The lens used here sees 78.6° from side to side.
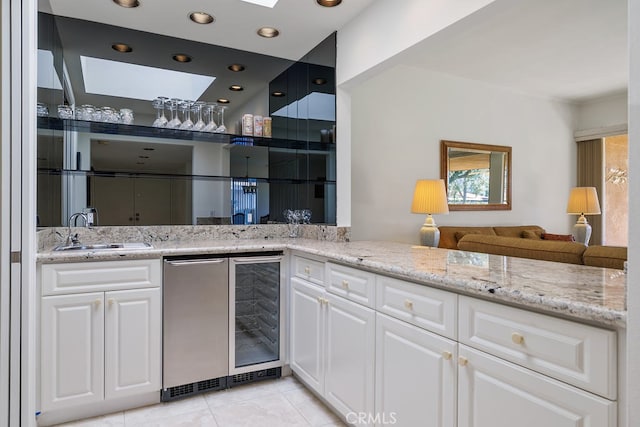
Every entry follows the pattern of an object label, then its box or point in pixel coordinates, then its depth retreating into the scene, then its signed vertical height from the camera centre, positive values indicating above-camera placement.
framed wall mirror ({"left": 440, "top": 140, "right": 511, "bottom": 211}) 4.54 +0.47
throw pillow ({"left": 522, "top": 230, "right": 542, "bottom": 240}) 4.63 -0.24
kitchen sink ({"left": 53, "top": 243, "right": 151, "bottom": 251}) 2.44 -0.23
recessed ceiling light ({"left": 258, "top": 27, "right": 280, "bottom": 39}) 2.86 +1.35
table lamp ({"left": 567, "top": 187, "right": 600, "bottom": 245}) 4.73 +0.09
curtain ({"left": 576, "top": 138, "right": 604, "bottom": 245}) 5.54 +0.62
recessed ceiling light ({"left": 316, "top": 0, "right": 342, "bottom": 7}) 2.46 +1.34
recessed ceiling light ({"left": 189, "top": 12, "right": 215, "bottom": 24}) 2.65 +1.35
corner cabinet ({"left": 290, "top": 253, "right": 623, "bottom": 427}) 1.01 -0.50
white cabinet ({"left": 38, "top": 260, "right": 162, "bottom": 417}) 2.07 -0.66
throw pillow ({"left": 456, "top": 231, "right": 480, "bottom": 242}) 4.18 -0.22
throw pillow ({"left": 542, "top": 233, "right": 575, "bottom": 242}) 4.64 -0.27
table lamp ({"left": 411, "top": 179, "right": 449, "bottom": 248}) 3.59 +0.09
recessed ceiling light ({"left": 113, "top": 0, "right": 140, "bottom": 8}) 2.49 +1.35
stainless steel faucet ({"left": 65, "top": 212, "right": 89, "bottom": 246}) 2.62 -0.09
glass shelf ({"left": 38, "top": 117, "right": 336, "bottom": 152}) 2.70 +0.60
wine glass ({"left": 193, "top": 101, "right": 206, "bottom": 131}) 3.07 +0.78
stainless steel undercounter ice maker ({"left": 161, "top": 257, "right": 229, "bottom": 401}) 2.33 -0.69
